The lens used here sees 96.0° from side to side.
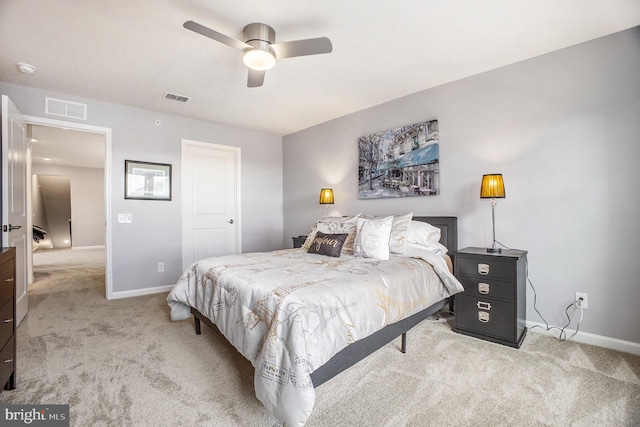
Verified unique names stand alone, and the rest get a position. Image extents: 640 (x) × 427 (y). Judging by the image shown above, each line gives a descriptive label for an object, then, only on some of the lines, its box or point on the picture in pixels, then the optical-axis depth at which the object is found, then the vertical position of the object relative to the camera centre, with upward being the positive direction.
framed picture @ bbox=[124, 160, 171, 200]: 3.80 +0.46
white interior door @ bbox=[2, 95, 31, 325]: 2.51 +0.24
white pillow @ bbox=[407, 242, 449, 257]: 2.79 -0.36
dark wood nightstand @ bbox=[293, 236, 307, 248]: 4.07 -0.41
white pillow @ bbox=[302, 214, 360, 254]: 3.06 -0.19
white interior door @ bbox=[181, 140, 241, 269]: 4.29 +0.20
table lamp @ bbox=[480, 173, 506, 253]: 2.53 +0.20
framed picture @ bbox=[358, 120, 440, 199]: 3.24 +0.60
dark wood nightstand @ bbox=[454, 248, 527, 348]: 2.30 -0.72
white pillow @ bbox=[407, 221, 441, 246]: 2.86 -0.23
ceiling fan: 2.02 +1.21
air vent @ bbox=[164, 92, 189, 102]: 3.39 +1.41
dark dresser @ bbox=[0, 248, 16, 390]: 1.58 -0.60
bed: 1.34 -0.58
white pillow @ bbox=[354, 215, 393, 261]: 2.65 -0.26
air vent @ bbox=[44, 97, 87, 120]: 3.29 +1.26
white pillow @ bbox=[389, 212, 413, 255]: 2.73 -0.22
